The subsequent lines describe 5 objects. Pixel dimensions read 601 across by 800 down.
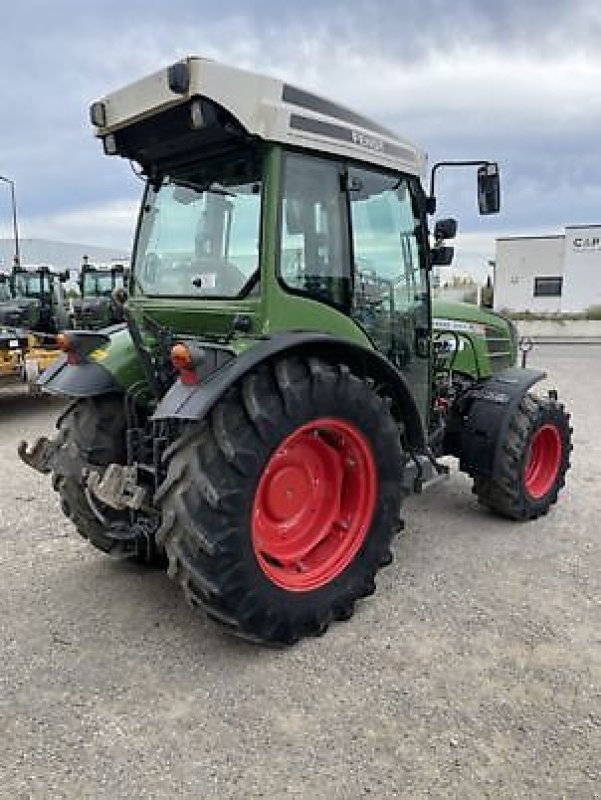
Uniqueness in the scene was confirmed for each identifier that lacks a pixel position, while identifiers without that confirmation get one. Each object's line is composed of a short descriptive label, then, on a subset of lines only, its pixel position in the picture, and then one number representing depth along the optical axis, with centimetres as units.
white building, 3009
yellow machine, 808
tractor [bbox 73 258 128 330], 1272
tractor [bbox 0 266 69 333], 1148
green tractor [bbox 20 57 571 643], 265
